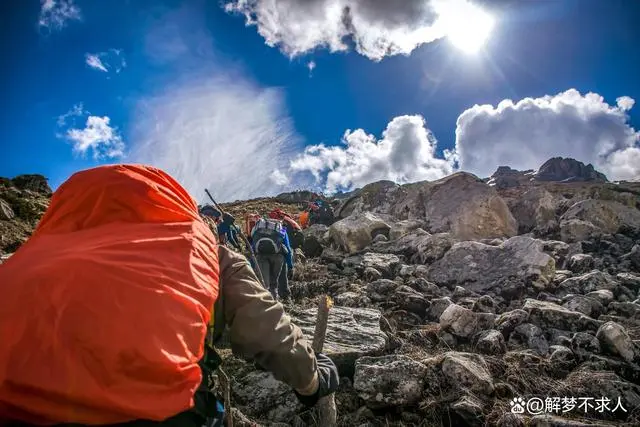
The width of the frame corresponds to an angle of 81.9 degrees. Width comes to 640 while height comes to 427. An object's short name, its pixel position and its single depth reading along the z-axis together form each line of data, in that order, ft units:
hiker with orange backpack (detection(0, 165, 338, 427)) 3.96
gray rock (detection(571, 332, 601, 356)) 17.04
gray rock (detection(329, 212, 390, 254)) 48.21
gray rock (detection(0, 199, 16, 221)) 35.87
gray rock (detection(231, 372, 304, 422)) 13.98
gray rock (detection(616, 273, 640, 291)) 26.92
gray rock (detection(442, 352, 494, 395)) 14.20
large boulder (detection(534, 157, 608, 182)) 278.01
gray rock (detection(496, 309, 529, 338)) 20.01
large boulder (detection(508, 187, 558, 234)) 47.06
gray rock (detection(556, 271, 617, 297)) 26.25
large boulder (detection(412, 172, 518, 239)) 47.24
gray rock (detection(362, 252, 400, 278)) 35.62
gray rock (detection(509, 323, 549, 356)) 18.09
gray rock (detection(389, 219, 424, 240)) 48.52
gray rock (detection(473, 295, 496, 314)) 24.51
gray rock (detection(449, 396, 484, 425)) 12.95
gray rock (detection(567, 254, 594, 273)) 32.04
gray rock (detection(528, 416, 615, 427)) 11.51
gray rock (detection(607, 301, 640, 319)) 21.54
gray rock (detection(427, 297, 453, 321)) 23.90
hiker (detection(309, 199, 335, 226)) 69.35
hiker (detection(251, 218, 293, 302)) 28.50
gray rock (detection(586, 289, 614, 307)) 23.53
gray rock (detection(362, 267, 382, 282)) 33.27
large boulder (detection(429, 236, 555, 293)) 29.25
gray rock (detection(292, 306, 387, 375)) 16.69
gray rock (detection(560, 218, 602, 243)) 40.68
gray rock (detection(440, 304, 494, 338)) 20.16
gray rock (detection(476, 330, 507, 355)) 17.89
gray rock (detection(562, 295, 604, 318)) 22.25
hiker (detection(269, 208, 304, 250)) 39.37
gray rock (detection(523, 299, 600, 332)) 19.43
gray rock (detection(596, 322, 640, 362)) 16.56
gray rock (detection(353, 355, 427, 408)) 14.10
